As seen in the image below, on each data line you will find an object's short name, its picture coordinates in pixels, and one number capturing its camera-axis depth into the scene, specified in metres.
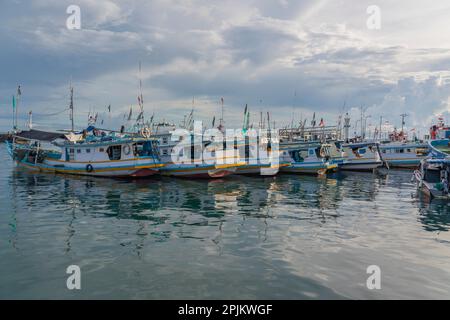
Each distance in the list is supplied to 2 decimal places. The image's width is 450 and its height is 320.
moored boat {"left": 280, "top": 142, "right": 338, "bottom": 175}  39.31
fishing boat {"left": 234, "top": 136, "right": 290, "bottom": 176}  37.41
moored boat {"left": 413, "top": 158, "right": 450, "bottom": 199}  23.48
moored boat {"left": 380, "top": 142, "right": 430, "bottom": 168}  50.50
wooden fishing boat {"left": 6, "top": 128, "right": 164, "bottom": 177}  32.88
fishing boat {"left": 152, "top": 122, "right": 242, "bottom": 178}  33.56
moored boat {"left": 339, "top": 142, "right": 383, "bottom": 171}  44.42
